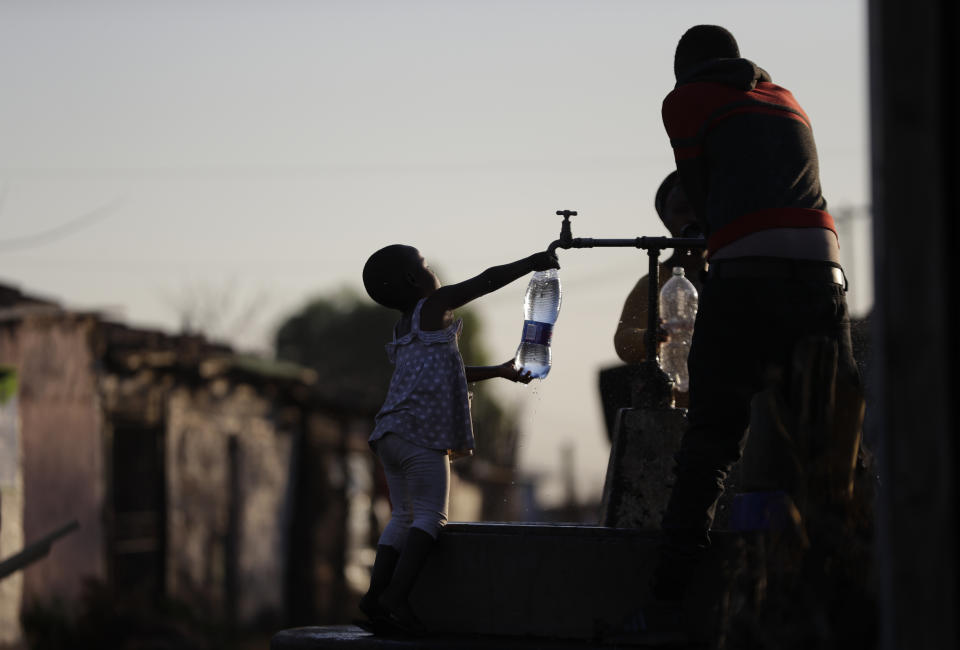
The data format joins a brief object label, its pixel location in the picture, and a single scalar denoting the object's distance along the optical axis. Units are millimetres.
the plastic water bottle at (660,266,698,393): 11609
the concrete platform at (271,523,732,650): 8711
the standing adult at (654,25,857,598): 8453
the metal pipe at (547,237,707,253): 10094
